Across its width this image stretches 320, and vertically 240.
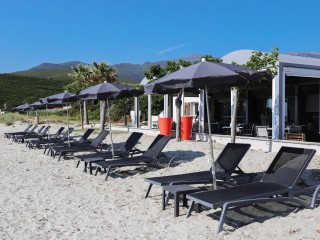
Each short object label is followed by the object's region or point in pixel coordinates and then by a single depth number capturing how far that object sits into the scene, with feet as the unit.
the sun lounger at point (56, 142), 46.07
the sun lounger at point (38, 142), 47.29
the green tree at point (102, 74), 93.20
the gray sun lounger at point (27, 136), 56.07
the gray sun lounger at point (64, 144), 38.63
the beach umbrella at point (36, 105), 62.73
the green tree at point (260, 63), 34.65
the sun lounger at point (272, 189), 14.67
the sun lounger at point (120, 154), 28.86
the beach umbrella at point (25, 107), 76.20
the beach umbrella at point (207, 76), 17.03
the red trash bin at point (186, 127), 48.73
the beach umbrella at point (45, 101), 47.64
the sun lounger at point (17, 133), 60.42
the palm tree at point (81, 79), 96.27
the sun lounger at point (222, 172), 19.27
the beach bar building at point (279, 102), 39.93
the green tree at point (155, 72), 59.41
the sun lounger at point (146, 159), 26.27
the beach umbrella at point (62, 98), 44.04
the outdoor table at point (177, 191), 16.57
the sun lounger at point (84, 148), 35.76
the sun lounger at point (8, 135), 65.22
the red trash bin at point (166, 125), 51.60
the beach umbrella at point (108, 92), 32.55
